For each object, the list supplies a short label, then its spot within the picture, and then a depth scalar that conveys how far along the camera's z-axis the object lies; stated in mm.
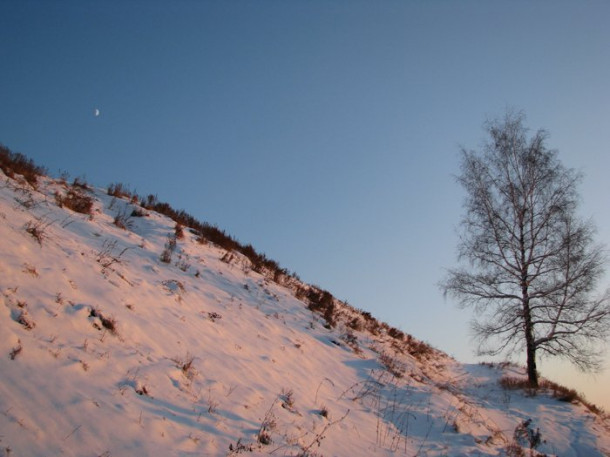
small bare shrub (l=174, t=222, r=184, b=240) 9112
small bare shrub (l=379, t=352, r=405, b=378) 7828
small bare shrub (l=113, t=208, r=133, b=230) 7895
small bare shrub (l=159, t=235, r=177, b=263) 7170
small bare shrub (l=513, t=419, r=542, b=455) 5781
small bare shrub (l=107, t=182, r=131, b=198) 10505
